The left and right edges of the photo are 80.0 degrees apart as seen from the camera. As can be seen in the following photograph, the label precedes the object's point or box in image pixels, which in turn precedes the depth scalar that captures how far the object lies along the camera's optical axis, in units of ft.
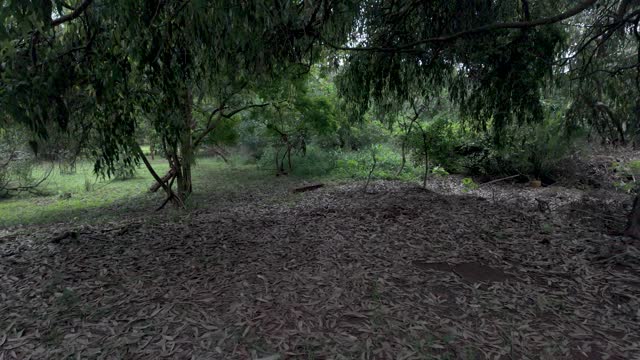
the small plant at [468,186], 24.44
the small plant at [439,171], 31.44
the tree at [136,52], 8.80
